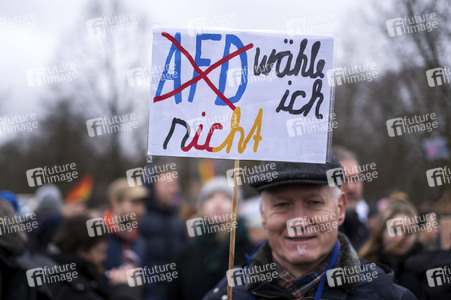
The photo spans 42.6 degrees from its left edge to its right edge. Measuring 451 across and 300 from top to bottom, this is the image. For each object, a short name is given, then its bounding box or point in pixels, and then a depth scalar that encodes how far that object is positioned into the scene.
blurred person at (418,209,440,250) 4.94
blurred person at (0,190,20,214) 5.54
